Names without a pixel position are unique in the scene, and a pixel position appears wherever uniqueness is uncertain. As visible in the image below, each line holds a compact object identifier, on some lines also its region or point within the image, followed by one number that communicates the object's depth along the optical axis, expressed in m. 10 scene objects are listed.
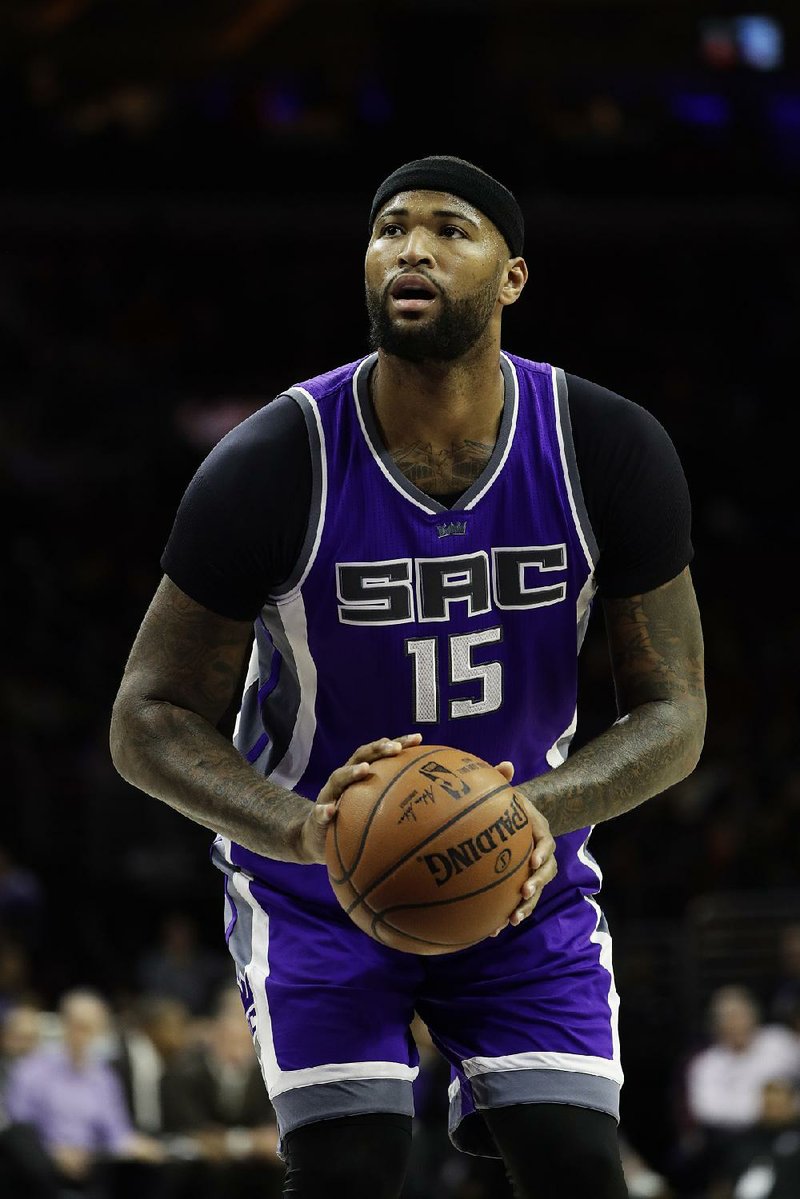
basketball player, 6.98
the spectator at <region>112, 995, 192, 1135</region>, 18.58
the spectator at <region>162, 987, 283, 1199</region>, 18.02
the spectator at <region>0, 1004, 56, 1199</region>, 15.45
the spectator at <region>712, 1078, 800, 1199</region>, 16.72
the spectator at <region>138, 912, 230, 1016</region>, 23.91
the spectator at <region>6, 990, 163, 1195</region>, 18.17
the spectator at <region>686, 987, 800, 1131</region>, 19.80
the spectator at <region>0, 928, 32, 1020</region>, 21.33
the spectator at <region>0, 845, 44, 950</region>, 24.05
